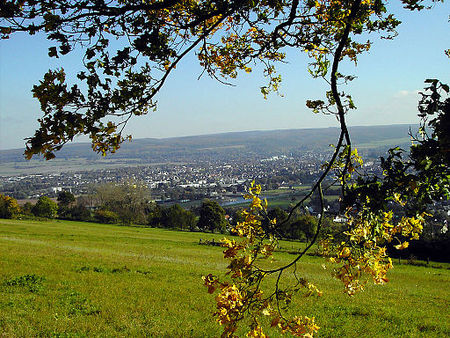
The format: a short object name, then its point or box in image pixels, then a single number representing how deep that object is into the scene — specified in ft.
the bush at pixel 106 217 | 231.09
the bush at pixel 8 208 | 200.95
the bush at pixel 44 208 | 221.05
